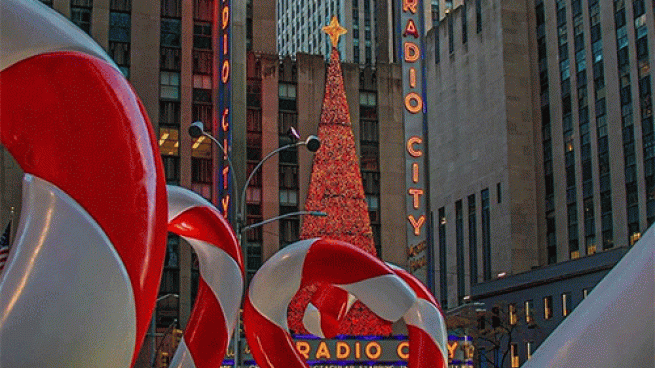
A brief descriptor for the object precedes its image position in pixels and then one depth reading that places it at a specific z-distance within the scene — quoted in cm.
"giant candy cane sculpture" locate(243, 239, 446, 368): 776
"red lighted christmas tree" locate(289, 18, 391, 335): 3844
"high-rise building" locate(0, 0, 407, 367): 6216
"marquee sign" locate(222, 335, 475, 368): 3017
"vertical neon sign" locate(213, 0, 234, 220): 4688
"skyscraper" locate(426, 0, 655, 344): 8094
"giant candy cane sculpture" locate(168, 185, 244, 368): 686
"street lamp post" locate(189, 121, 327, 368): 2396
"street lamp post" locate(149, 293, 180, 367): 4681
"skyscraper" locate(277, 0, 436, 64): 14175
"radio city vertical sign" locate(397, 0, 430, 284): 4306
